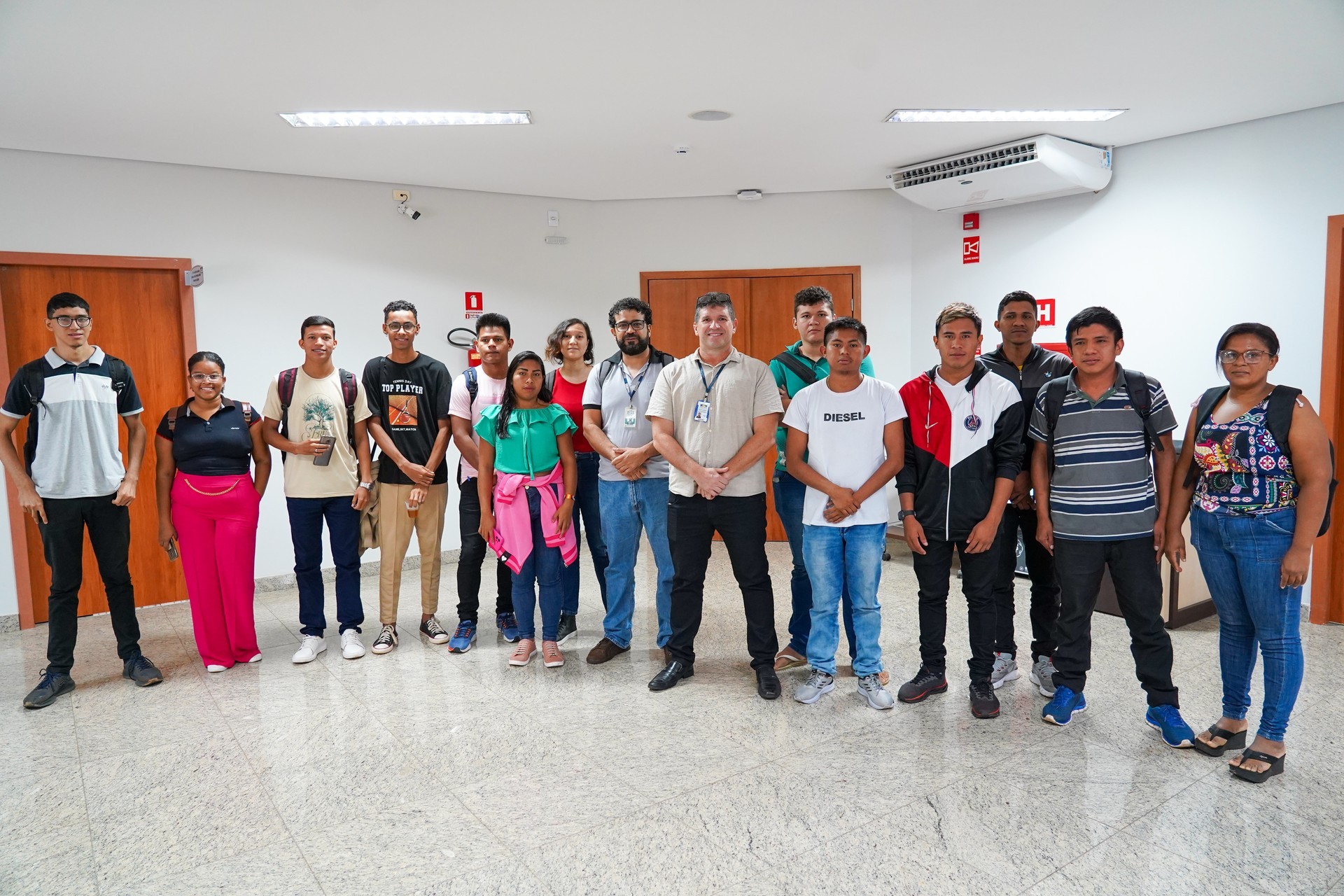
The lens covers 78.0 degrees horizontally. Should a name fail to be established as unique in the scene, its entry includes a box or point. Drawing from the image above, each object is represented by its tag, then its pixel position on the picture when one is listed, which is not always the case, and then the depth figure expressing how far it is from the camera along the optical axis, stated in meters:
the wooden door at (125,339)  4.73
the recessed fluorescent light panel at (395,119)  4.28
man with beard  3.73
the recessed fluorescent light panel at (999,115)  4.46
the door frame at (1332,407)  4.23
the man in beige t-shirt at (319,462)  3.94
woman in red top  4.02
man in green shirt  3.59
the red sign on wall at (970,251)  6.00
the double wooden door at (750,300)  6.44
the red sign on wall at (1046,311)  5.58
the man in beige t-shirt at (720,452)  3.36
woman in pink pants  3.75
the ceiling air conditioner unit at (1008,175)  4.98
